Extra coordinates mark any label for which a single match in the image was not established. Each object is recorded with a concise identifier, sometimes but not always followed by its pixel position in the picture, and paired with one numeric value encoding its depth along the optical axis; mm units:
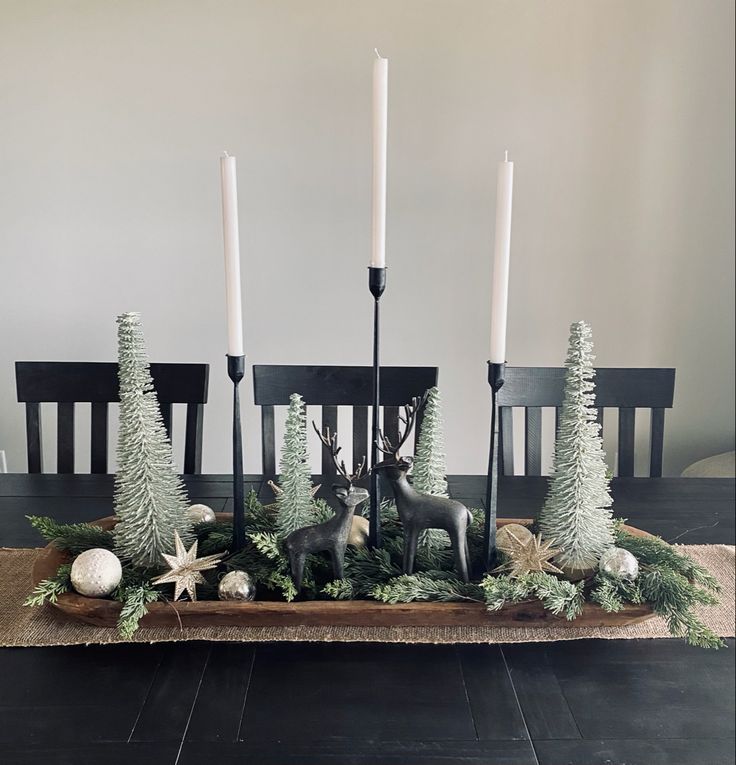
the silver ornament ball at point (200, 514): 1004
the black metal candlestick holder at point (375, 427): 820
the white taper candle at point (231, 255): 816
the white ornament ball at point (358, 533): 905
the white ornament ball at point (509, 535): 854
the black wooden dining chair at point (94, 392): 1432
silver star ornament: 805
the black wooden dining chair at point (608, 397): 1423
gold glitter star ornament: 822
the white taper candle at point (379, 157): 780
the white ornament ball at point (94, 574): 806
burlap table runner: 813
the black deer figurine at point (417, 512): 809
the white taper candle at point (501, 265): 802
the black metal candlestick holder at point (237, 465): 848
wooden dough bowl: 796
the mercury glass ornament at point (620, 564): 822
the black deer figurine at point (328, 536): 804
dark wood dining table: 670
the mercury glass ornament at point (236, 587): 813
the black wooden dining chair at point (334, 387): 1428
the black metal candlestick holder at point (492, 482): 822
